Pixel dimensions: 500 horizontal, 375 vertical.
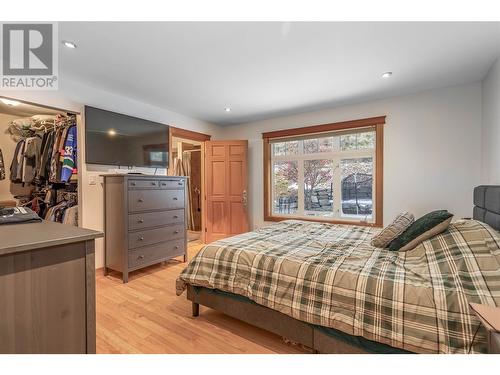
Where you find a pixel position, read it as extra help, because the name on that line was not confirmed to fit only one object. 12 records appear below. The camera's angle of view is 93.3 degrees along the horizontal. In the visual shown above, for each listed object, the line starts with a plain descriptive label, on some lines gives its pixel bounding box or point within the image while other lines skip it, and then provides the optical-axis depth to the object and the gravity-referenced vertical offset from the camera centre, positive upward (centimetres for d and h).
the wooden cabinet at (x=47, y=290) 88 -41
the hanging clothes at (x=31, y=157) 331 +46
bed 112 -58
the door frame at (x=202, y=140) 409 +90
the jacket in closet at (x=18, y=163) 335 +38
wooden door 437 -2
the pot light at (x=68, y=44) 198 +123
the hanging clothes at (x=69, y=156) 288 +41
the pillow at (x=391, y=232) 191 -37
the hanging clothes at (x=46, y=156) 320 +46
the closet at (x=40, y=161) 295 +39
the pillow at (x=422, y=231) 170 -32
